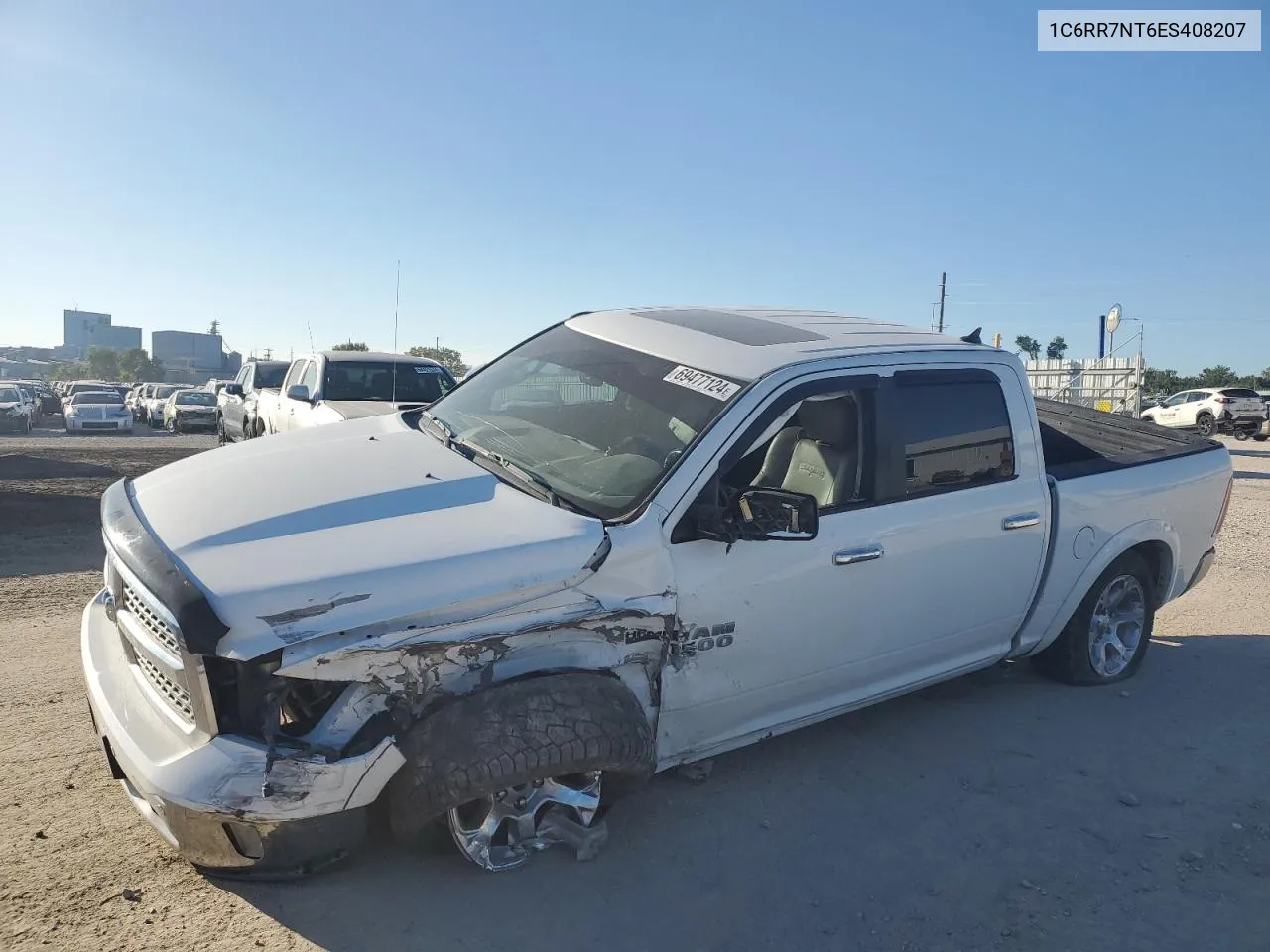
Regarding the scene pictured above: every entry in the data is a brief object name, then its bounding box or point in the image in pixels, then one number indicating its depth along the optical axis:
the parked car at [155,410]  32.62
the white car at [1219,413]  28.23
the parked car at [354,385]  10.44
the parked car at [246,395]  13.74
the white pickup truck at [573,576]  2.63
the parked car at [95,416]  26.81
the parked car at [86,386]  36.18
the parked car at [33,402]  29.02
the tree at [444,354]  35.73
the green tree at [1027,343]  76.72
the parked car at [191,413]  27.41
